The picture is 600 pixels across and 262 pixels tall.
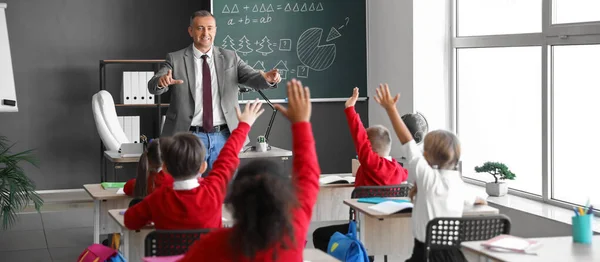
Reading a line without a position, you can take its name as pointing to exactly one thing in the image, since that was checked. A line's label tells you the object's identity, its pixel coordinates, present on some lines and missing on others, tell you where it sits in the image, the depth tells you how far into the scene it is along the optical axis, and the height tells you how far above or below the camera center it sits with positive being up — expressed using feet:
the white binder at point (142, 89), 26.53 +0.99
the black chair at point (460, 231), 10.86 -1.60
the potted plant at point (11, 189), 19.85 -1.77
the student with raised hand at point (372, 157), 14.10 -0.75
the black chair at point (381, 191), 14.05 -1.34
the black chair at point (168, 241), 9.65 -1.51
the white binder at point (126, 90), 26.40 +0.96
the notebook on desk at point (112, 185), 15.79 -1.35
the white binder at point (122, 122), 26.21 -0.11
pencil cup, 9.82 -1.42
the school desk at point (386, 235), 14.84 -2.26
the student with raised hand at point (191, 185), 10.17 -0.88
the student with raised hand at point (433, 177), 11.19 -0.88
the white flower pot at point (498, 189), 18.95 -1.77
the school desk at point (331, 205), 18.06 -2.03
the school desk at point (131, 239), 11.71 -2.04
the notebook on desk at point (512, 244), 9.20 -1.54
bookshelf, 26.18 +0.49
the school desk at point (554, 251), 8.93 -1.61
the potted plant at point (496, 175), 18.33 -1.40
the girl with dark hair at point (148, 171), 13.83 -0.93
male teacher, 15.84 +0.66
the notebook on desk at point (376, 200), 13.39 -1.43
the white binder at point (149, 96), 26.48 +0.76
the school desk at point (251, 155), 20.25 -0.99
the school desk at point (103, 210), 15.67 -1.84
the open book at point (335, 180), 17.04 -1.38
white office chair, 24.48 -0.10
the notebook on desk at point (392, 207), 12.39 -1.45
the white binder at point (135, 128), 26.33 -0.32
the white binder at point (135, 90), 26.48 +0.94
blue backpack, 12.99 -2.22
